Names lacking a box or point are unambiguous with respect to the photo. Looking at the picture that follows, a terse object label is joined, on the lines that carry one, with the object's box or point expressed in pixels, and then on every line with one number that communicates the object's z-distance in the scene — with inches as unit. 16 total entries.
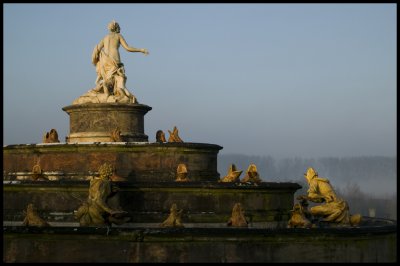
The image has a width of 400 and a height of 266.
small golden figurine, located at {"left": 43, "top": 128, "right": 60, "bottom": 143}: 1090.6
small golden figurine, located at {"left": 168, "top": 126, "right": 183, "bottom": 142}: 1064.8
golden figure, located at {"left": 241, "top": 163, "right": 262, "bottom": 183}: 952.8
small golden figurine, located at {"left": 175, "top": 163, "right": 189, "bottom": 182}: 922.1
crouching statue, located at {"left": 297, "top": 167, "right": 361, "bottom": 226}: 832.3
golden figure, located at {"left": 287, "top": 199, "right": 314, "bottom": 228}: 803.6
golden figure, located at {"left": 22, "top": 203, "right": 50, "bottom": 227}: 804.3
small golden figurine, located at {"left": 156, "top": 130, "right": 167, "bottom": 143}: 1123.9
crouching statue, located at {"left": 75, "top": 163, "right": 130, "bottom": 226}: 791.1
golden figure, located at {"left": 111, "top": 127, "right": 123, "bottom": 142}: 1058.7
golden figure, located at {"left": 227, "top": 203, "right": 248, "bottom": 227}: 821.9
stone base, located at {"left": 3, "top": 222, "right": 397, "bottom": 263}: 738.8
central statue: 1112.8
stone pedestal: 1100.5
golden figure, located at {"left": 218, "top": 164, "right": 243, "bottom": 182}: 972.6
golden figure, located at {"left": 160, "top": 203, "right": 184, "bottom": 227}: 799.7
